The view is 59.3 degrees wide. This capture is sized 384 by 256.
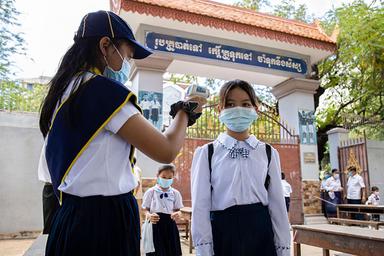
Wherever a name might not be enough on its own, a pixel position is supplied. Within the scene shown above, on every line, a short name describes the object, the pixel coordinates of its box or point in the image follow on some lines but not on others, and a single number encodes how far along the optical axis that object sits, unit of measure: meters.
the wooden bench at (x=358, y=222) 5.36
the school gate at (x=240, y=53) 7.68
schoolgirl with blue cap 1.14
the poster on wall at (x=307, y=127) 9.42
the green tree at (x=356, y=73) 10.89
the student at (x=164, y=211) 4.23
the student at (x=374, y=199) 8.65
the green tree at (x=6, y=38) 11.61
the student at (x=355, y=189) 8.95
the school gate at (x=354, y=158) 9.93
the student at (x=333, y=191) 9.47
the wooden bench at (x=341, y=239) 2.80
